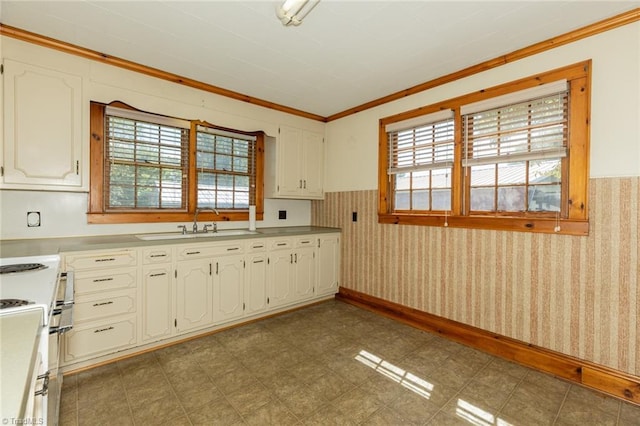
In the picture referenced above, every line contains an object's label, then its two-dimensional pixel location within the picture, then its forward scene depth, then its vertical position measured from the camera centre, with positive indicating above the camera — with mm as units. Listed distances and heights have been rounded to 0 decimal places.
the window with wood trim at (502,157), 2152 +486
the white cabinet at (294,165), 3742 +617
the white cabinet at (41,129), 2156 +626
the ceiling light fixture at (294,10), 1680 +1212
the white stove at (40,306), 798 -346
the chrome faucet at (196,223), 3127 -153
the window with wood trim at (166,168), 2682 +443
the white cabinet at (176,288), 2195 -741
